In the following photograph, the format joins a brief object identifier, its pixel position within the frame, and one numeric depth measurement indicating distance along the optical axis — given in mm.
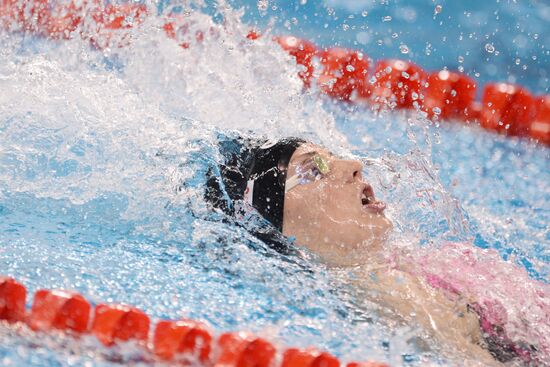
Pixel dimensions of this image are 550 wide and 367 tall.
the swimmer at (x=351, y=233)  7127
